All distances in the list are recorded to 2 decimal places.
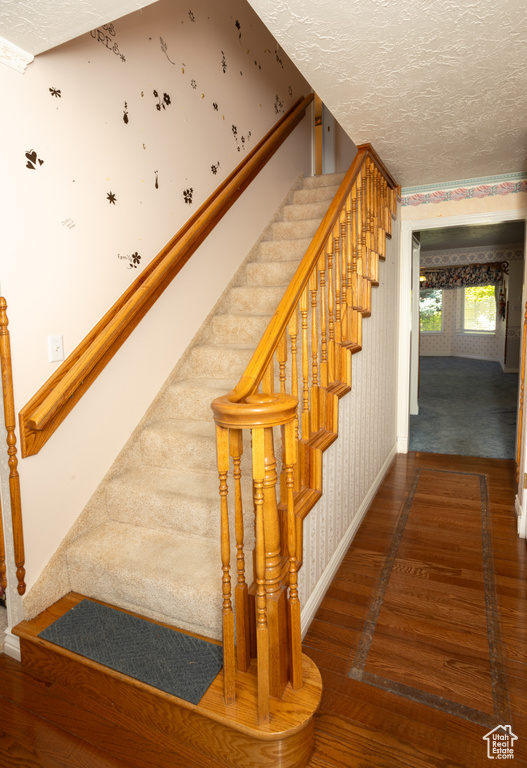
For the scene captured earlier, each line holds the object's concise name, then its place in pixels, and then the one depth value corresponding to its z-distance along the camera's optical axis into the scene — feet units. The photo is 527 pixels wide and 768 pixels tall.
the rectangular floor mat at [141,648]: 5.18
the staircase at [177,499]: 6.13
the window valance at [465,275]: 29.96
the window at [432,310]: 40.01
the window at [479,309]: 37.11
